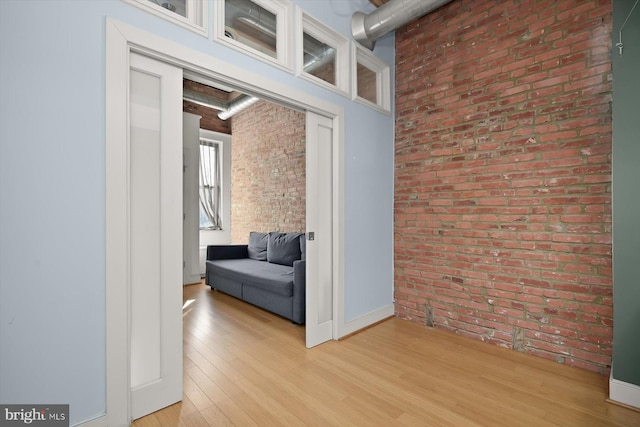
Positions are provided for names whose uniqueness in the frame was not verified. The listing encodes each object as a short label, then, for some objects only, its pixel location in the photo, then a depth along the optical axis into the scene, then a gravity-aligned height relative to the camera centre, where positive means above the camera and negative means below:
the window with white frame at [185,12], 1.84 +1.35
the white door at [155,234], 1.80 -0.13
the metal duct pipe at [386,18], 2.78 +1.97
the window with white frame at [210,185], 6.38 +0.64
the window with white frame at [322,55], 2.72 +1.62
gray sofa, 3.31 -0.79
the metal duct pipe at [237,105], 5.42 +2.10
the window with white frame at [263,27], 2.33 +1.60
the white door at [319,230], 2.79 -0.16
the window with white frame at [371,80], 3.23 +1.58
